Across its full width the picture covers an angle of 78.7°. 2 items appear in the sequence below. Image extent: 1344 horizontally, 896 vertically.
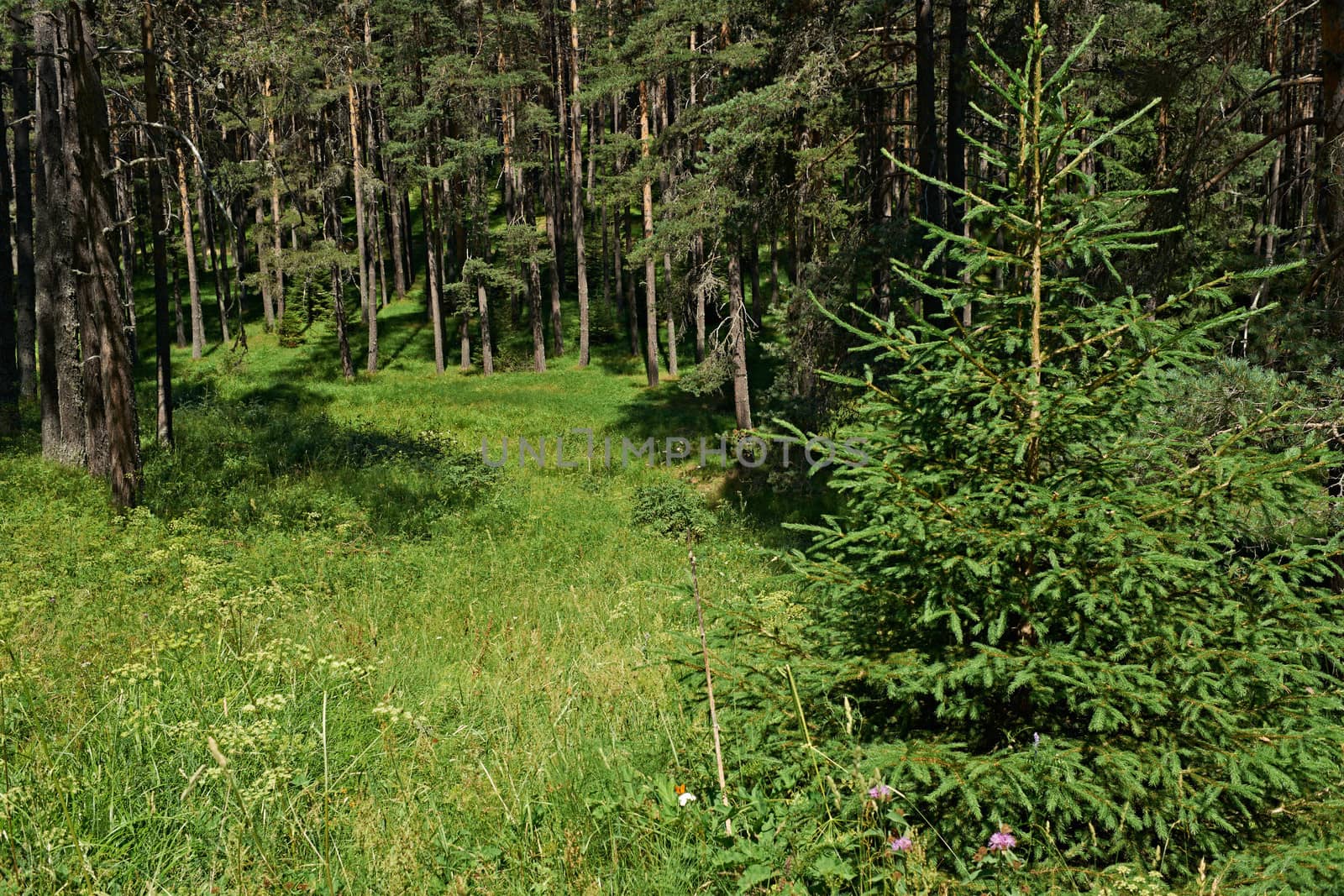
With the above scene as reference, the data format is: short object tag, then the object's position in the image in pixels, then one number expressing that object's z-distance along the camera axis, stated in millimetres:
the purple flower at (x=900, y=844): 2666
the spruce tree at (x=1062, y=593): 3115
